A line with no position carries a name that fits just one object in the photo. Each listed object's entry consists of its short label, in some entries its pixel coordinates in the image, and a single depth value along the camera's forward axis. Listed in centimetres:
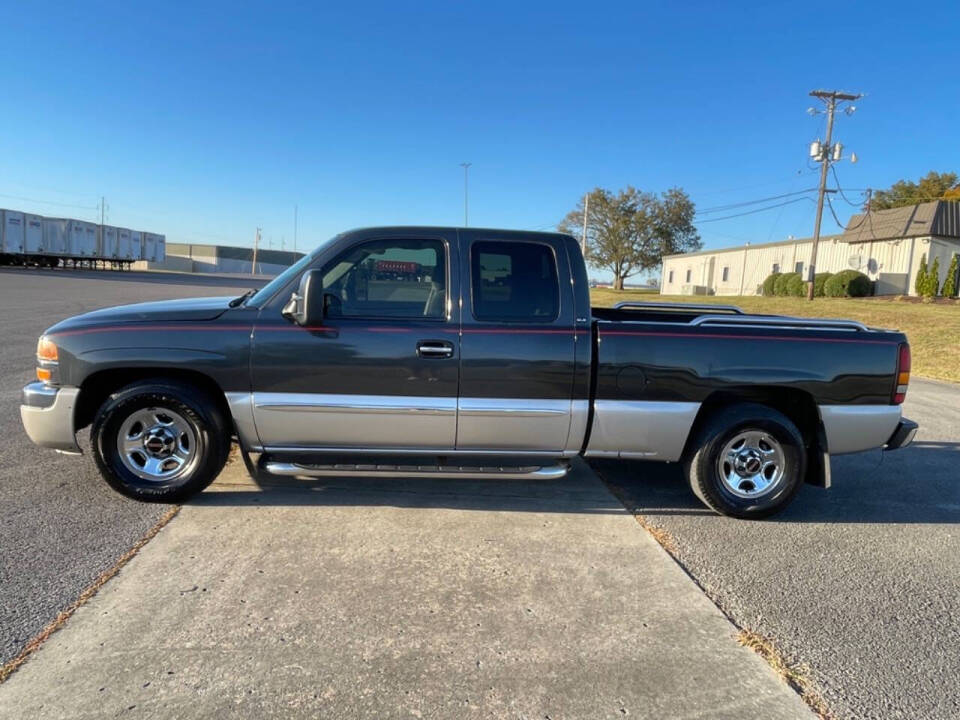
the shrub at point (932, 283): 2703
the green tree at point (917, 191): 5612
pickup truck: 401
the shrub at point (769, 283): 3795
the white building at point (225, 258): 10706
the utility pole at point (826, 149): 3184
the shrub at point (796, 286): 3396
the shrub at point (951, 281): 2753
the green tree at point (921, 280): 2755
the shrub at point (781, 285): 3603
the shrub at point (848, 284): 3070
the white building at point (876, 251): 3038
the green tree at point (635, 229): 6425
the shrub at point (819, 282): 3299
